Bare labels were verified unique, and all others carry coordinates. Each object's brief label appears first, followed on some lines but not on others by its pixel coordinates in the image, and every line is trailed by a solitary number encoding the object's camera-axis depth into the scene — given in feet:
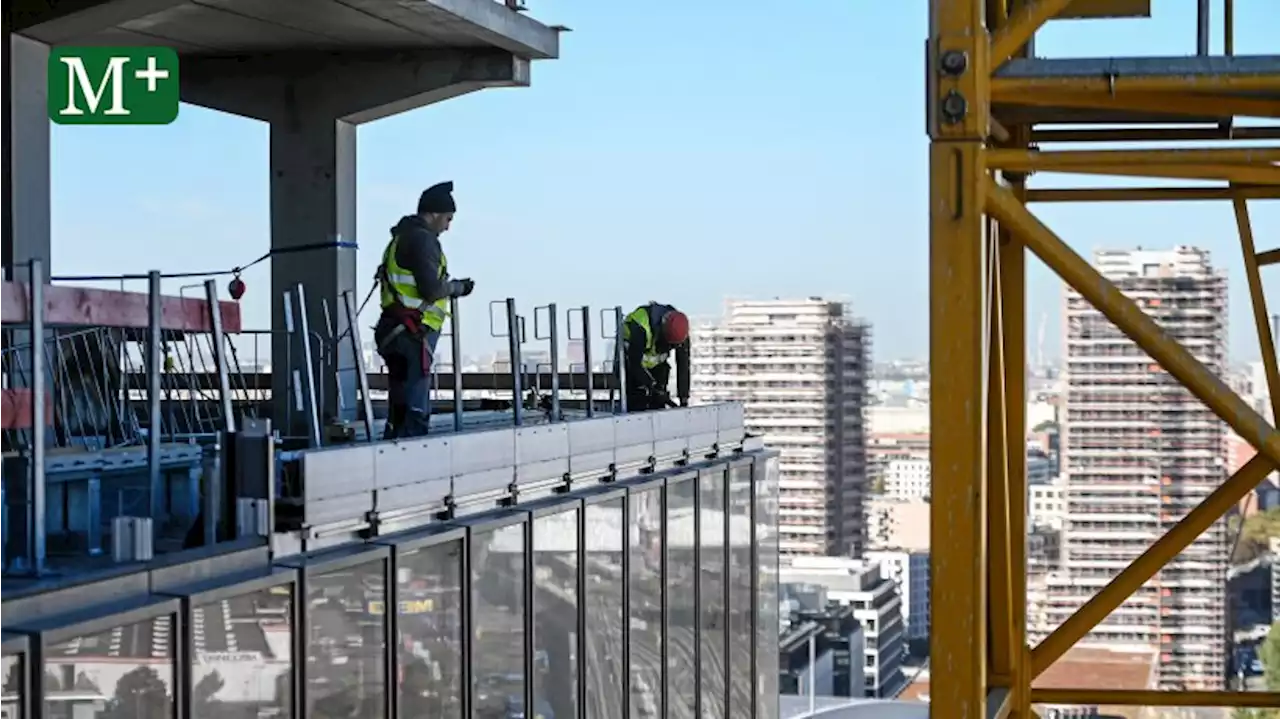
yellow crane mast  22.75
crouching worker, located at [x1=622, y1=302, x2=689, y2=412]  67.10
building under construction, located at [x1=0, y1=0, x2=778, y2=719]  30.14
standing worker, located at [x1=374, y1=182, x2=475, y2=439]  44.16
